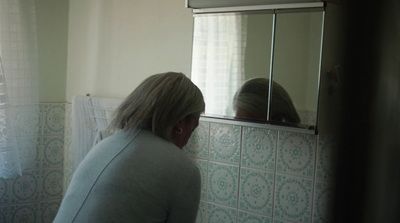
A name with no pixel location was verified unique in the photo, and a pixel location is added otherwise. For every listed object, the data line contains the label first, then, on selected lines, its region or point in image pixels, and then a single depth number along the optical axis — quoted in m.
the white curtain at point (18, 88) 1.69
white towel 1.64
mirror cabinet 1.15
